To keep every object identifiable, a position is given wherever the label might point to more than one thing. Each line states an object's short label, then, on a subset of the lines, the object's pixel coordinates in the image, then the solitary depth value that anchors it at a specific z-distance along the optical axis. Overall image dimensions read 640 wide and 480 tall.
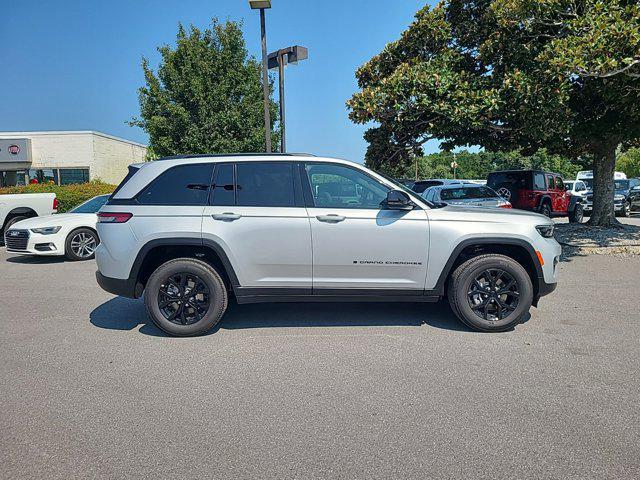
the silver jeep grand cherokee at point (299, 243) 4.65
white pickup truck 11.82
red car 15.59
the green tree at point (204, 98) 18.05
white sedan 9.36
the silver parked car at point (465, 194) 11.41
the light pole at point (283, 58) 12.12
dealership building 26.56
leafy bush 15.62
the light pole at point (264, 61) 10.70
